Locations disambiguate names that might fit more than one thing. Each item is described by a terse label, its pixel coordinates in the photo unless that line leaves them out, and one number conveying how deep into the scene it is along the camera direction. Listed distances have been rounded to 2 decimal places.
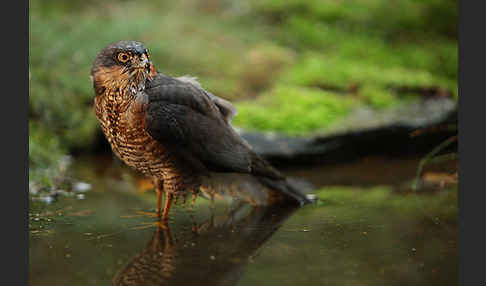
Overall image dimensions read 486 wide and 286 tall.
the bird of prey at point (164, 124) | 7.08
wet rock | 11.82
